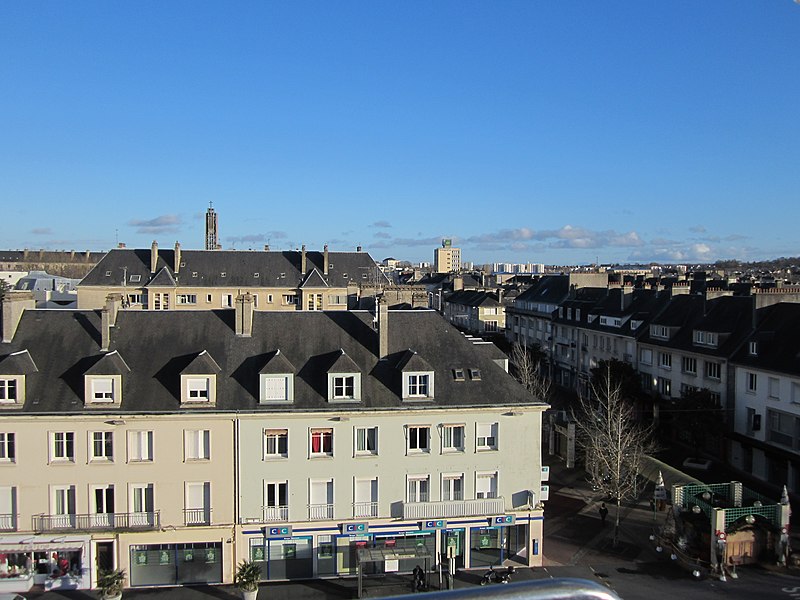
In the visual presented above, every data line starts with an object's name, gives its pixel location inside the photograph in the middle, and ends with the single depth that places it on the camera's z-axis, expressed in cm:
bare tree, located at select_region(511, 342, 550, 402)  4750
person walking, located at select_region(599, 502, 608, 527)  3219
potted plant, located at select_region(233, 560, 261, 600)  2362
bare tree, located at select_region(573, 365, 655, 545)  3303
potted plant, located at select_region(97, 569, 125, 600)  2355
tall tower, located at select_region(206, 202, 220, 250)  10388
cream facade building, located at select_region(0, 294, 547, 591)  2602
